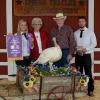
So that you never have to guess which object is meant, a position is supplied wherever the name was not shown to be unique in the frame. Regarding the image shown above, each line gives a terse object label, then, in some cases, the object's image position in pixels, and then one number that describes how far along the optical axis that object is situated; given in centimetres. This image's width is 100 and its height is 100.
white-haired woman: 598
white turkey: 541
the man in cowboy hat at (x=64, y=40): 600
